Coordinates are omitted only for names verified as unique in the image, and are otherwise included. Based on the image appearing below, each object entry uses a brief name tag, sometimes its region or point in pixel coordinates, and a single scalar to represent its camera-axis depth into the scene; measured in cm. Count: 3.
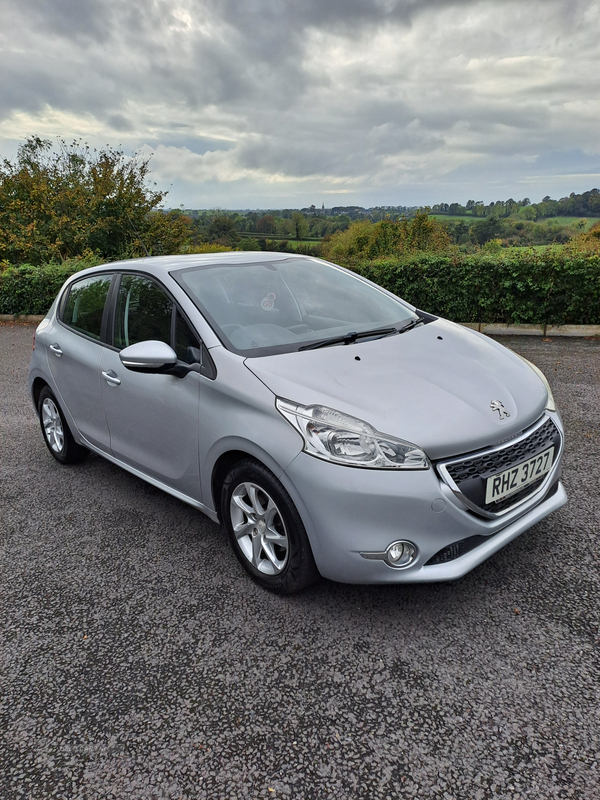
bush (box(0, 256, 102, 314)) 1310
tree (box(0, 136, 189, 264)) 1644
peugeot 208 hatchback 239
